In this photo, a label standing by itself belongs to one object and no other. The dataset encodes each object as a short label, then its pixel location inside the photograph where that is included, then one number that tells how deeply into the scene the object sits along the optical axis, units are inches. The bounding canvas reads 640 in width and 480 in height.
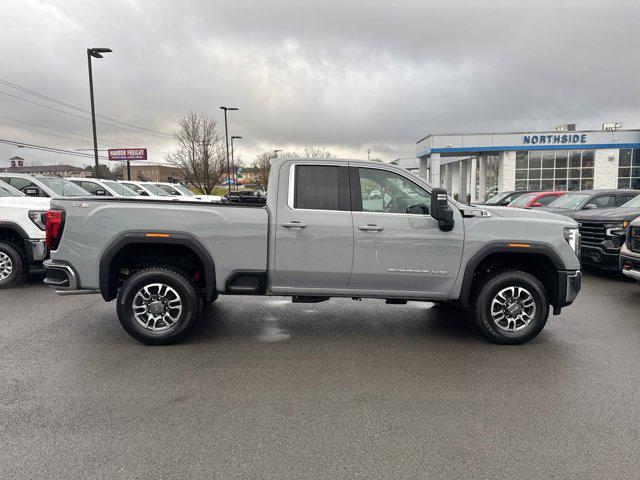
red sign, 1258.6
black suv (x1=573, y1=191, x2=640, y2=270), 350.3
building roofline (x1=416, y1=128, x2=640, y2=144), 1292.3
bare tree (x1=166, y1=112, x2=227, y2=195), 1326.3
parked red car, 605.9
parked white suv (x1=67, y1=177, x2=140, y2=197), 593.0
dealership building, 1302.9
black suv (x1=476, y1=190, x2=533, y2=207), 745.8
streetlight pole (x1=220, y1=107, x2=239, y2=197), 1531.7
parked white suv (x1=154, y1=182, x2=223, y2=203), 796.6
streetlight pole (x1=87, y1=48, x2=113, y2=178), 759.1
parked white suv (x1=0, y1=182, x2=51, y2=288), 311.7
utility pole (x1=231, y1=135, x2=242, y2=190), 2019.4
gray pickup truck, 197.3
